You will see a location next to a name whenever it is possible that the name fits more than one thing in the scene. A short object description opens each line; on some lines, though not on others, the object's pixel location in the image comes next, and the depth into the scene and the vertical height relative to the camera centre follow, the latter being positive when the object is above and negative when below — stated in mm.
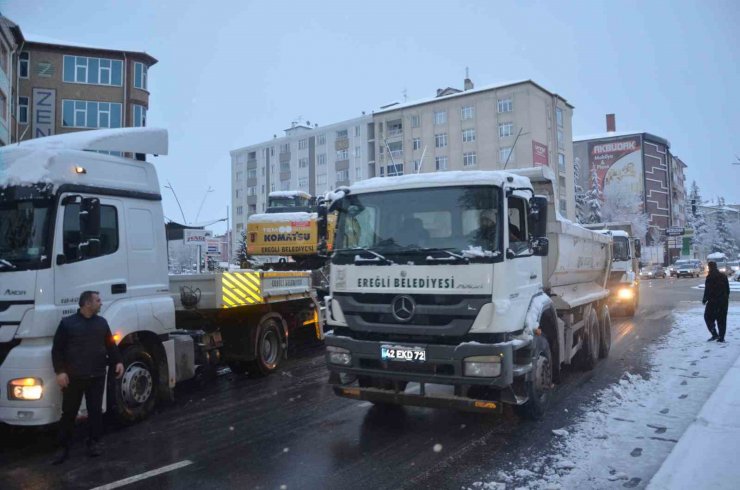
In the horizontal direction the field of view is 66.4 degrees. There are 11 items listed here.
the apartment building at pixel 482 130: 55562 +13999
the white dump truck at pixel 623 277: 17281 -563
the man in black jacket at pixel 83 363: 5570 -937
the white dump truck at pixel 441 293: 5602 -320
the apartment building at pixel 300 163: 71000 +14250
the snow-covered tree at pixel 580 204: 71800 +7164
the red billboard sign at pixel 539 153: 55209 +10641
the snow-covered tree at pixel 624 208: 75875 +7210
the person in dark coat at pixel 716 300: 12227 -933
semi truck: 5711 -43
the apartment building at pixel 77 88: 37594 +12424
